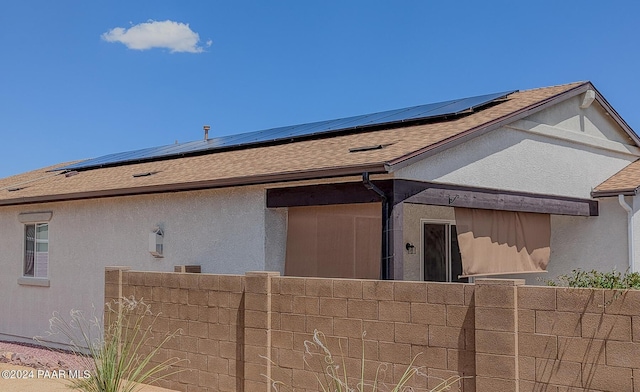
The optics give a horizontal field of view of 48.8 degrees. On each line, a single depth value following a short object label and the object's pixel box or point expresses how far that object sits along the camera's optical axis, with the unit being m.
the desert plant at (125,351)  8.03
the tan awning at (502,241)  10.99
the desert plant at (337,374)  7.06
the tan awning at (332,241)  10.76
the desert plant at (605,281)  8.51
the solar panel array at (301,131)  12.70
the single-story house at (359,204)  10.39
